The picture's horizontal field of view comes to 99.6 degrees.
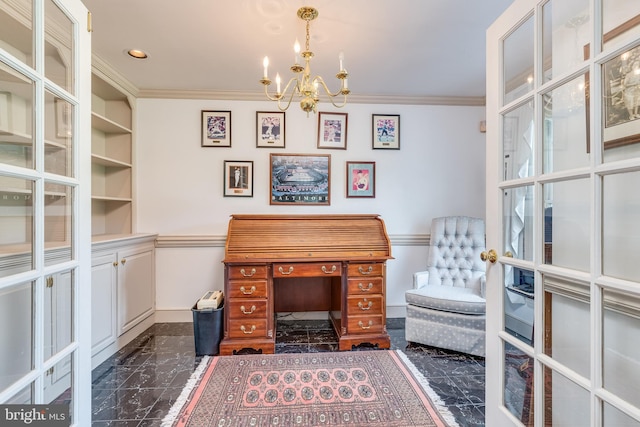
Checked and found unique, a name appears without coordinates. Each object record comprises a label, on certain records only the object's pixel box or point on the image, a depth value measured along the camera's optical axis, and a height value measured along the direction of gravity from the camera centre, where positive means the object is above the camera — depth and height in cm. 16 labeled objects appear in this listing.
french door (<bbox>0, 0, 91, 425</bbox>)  81 +2
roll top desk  226 -46
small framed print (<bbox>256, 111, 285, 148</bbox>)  291 +92
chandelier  157 +75
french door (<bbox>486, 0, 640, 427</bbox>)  74 +0
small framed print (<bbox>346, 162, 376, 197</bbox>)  300 +39
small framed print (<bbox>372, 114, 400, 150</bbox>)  302 +93
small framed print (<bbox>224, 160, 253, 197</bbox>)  289 +39
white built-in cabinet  209 -24
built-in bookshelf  267 +44
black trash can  222 -96
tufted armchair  218 -68
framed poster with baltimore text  291 +38
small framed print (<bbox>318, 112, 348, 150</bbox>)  296 +93
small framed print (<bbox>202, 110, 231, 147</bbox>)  288 +89
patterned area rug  153 -115
